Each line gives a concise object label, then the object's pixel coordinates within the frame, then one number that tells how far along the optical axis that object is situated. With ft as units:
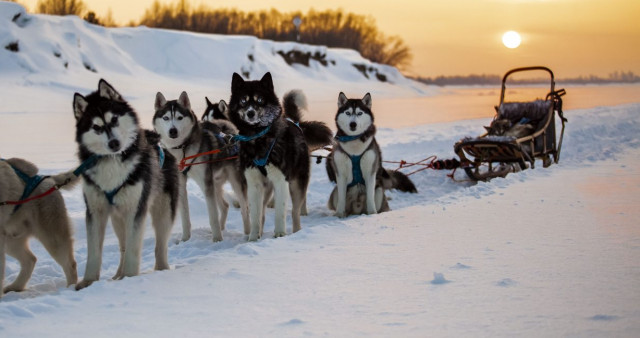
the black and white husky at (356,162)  17.78
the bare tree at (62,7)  139.44
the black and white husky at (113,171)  10.15
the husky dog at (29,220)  10.68
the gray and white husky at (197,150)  15.67
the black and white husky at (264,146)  14.40
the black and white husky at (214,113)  19.63
